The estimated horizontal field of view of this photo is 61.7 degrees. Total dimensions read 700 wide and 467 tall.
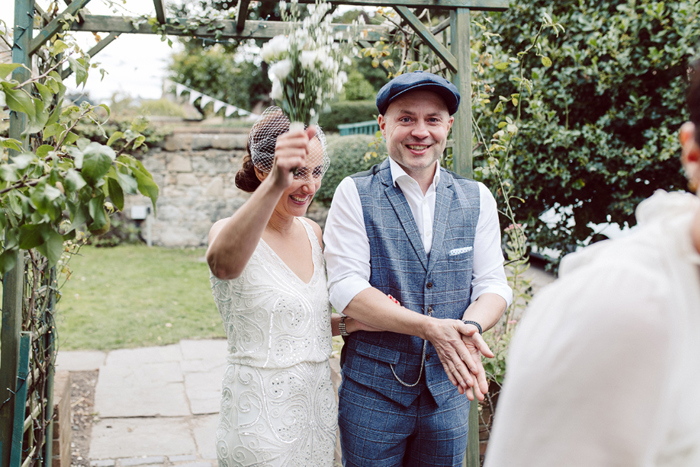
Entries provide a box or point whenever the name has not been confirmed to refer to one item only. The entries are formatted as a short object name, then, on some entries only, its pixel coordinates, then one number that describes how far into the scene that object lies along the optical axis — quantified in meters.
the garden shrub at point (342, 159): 8.91
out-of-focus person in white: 0.75
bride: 1.75
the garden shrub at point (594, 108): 4.23
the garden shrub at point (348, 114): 13.70
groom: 1.95
